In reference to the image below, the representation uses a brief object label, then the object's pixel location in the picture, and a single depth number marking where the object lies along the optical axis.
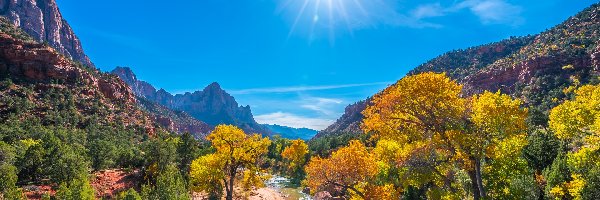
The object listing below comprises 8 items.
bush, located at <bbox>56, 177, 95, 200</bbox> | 29.19
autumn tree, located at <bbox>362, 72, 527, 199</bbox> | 15.98
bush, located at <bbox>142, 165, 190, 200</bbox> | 33.88
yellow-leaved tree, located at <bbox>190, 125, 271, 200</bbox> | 33.91
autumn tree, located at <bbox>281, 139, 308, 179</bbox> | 87.31
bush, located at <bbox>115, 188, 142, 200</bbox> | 30.57
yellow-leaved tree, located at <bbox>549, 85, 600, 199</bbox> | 21.83
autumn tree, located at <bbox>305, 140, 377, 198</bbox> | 22.19
